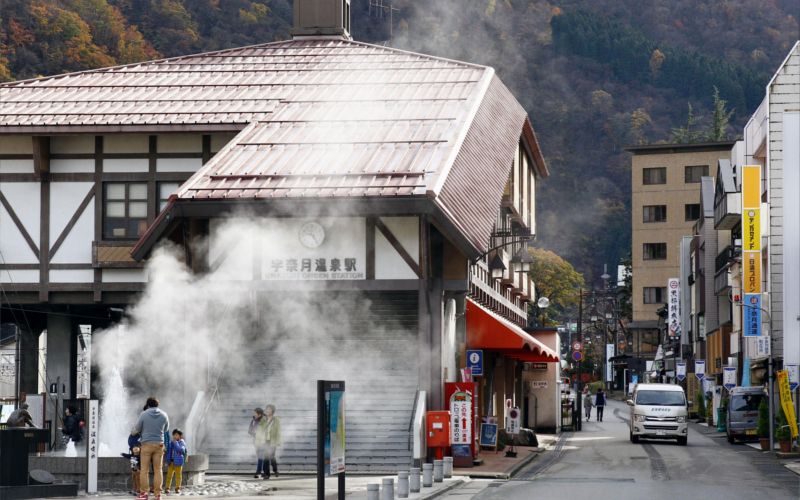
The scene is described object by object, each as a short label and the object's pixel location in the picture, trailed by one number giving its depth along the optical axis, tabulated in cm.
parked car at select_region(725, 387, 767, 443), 4044
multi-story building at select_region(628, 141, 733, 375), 9906
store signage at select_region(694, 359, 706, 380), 6262
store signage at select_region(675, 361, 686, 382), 7241
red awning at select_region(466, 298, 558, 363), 3266
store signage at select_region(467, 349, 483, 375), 3141
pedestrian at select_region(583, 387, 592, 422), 6278
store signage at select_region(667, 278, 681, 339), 8173
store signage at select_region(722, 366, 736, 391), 4850
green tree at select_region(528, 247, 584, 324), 10781
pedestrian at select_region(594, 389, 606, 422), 6204
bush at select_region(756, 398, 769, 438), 3656
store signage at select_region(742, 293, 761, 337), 4394
